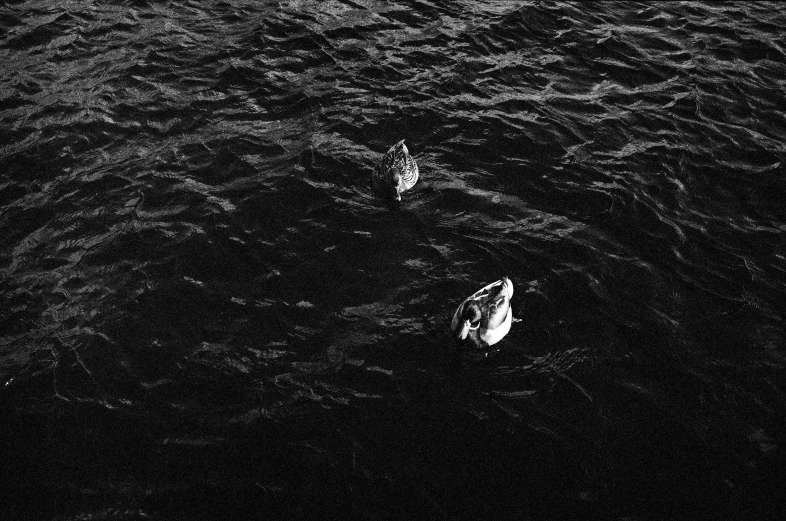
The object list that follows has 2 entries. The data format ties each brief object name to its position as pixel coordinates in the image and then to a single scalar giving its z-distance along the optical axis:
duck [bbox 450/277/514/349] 9.42
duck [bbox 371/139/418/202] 11.66
